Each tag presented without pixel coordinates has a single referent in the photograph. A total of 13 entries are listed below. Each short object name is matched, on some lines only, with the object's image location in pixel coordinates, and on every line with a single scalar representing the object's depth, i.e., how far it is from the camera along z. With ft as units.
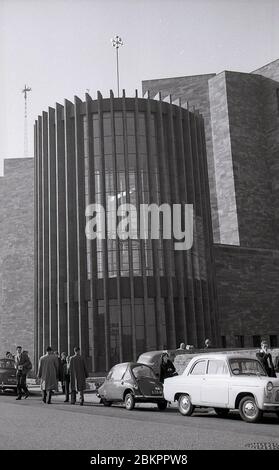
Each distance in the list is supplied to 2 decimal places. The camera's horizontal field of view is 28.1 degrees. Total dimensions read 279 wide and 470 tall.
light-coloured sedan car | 35.73
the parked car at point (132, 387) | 46.78
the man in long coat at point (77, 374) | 50.98
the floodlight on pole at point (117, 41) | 123.75
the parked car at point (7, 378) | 69.10
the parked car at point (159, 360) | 57.31
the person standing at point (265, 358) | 43.98
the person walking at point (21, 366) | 57.36
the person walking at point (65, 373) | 55.51
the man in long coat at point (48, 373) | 51.78
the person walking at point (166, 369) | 52.47
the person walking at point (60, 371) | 62.90
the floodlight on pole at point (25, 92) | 167.29
